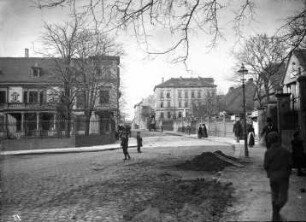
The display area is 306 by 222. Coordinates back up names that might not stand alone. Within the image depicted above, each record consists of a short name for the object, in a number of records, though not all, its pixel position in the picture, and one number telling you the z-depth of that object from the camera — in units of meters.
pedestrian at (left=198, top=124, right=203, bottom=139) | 39.47
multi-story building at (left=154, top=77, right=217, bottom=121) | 118.06
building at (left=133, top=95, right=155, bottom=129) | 111.38
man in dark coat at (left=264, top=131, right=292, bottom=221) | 5.83
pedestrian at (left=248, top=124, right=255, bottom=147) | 22.31
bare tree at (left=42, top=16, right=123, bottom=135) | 31.73
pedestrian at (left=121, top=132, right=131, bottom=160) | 16.97
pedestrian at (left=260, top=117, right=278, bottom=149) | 14.65
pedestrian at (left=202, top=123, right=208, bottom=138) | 40.56
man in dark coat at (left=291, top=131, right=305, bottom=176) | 10.09
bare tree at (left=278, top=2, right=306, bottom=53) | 9.05
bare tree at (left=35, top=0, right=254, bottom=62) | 6.81
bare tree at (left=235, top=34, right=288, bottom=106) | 39.77
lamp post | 16.69
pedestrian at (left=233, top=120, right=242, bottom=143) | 28.69
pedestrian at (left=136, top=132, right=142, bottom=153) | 21.12
